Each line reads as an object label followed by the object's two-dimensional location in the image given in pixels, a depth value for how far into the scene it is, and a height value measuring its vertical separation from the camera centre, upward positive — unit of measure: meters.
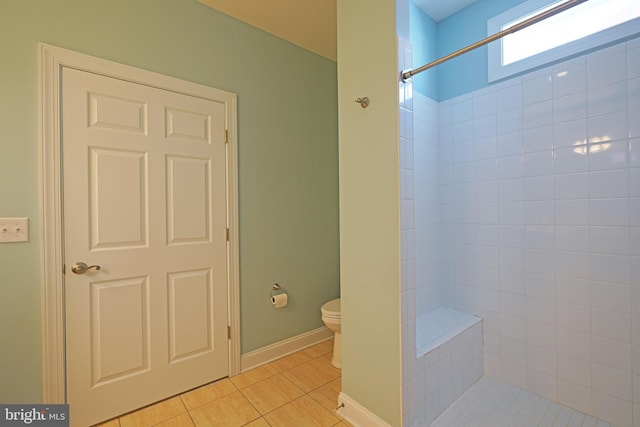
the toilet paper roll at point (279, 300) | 2.10 -0.67
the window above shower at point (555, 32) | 1.41 +1.02
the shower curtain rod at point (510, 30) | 0.91 +0.67
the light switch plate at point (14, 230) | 1.30 -0.07
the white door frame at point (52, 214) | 1.37 +0.00
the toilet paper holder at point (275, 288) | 2.15 -0.59
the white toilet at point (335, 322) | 1.97 -0.79
